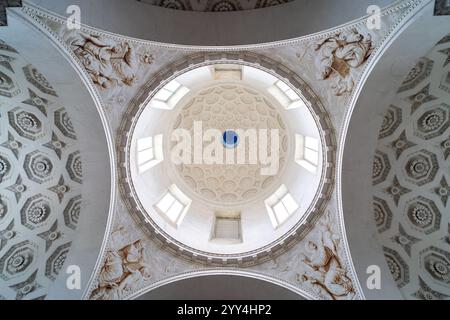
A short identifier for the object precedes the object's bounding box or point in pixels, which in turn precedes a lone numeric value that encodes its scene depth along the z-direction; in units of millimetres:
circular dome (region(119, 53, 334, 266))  12305
